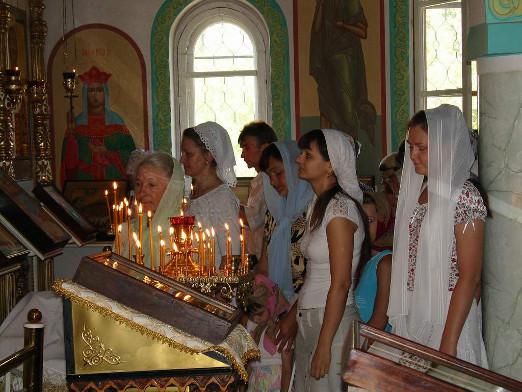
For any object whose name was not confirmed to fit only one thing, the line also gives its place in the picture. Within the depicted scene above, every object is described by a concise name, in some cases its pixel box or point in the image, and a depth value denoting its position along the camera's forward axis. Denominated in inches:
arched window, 442.3
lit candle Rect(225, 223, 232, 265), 166.6
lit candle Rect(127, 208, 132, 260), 162.4
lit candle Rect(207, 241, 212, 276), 161.3
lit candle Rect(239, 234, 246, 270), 165.6
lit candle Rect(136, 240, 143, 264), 157.9
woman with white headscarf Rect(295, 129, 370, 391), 146.9
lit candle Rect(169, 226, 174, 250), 162.4
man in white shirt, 223.5
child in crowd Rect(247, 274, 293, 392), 183.3
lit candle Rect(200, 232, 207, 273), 160.7
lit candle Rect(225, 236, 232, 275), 165.0
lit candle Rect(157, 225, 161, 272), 159.3
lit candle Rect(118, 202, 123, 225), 174.4
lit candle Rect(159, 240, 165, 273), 159.6
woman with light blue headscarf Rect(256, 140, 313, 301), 182.7
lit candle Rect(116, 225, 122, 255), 166.3
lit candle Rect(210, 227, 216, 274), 163.2
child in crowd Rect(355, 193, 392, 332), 155.7
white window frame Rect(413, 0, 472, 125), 408.1
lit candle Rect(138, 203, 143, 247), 161.6
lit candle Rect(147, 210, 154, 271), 169.5
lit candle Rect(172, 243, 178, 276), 161.6
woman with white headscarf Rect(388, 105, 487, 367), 128.3
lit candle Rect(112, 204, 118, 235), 166.5
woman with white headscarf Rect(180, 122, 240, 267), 187.2
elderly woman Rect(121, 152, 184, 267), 180.1
